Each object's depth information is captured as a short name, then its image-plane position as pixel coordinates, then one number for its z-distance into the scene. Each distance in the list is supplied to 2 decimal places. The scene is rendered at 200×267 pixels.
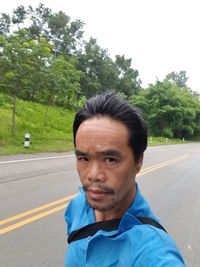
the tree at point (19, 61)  10.73
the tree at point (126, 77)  35.71
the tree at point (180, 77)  75.79
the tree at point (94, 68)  27.70
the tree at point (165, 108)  30.82
